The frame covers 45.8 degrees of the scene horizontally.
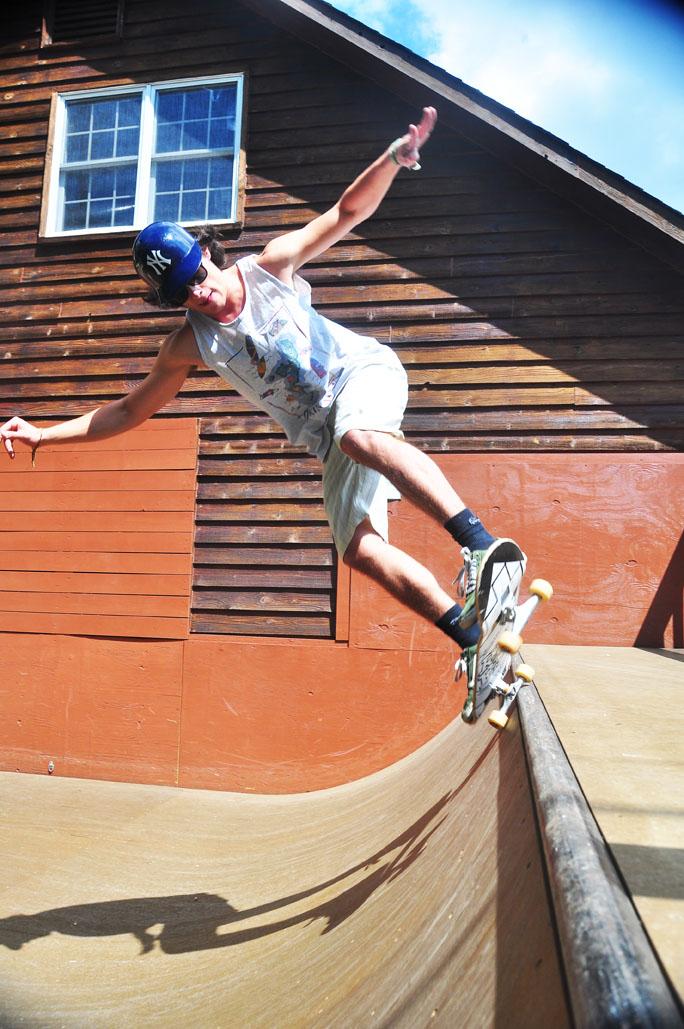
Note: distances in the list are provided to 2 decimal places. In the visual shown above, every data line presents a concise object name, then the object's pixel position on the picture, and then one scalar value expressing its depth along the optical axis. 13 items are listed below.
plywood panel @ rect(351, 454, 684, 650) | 5.95
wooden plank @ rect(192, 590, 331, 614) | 6.58
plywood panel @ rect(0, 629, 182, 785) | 6.66
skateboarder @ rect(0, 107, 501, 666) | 2.76
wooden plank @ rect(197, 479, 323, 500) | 6.76
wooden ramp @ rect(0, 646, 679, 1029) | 1.22
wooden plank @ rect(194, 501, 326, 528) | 6.72
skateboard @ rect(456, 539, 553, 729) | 2.38
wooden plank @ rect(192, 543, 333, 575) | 6.64
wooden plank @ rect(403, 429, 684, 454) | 6.21
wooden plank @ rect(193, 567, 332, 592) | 6.62
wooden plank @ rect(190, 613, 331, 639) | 6.54
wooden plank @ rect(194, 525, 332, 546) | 6.68
